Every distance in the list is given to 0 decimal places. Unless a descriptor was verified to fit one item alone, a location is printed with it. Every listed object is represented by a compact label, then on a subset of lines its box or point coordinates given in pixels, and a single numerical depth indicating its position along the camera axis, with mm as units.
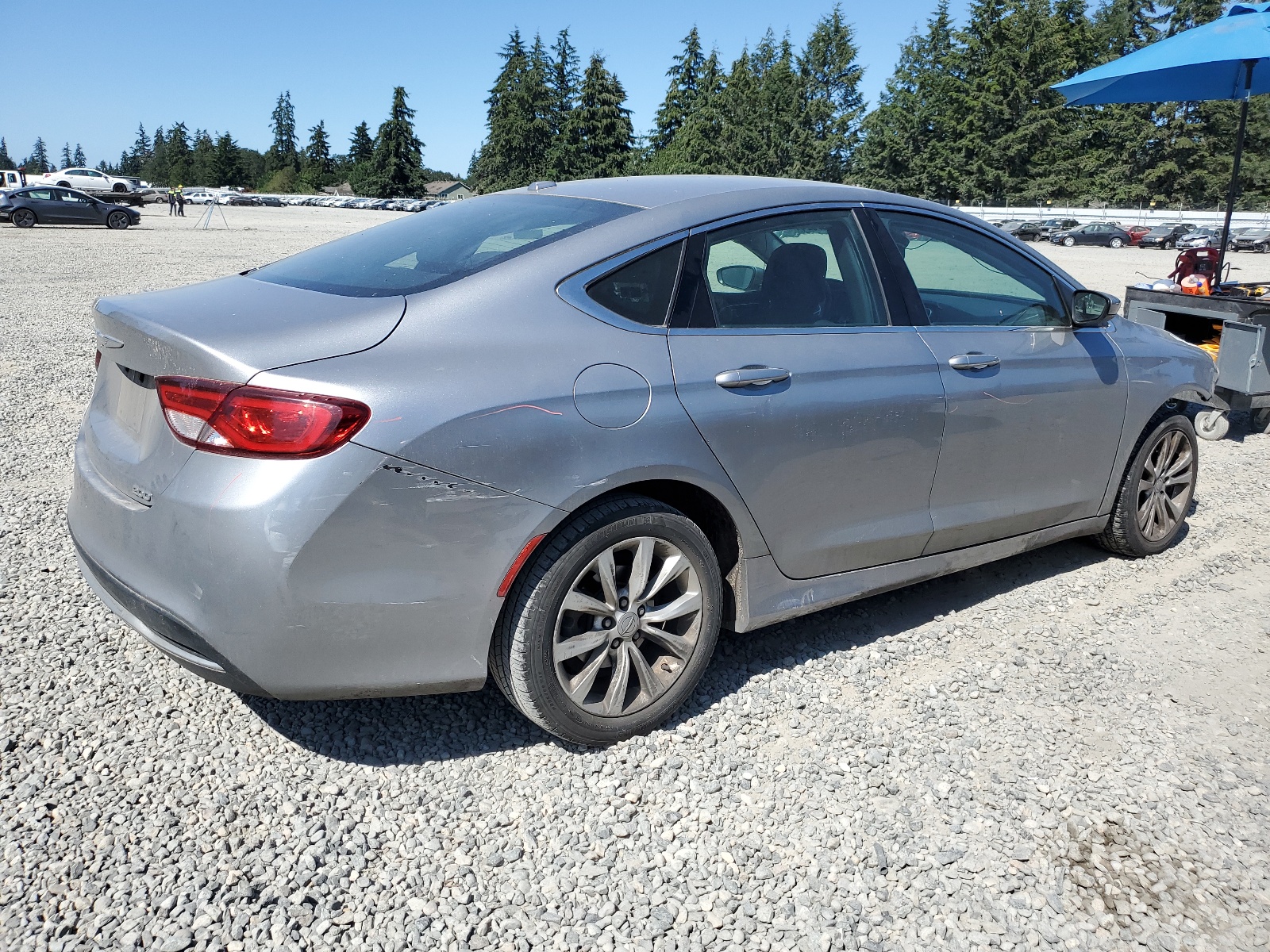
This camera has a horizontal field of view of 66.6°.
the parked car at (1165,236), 42875
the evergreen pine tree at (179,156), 131000
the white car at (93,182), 49156
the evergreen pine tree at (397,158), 106188
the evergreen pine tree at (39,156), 178500
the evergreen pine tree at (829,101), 84000
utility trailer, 6953
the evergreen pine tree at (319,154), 134500
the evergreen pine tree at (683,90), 92938
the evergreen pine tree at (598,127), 92188
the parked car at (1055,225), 48928
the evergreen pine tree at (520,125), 95250
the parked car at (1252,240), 41562
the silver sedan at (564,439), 2391
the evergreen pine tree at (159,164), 142125
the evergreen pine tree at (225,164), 126125
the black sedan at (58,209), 31125
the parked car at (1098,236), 43781
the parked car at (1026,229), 49188
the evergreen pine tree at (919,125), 77625
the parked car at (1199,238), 37300
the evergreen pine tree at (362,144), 124188
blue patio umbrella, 7469
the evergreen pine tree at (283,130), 147750
